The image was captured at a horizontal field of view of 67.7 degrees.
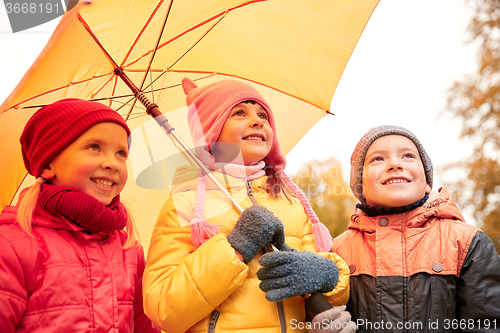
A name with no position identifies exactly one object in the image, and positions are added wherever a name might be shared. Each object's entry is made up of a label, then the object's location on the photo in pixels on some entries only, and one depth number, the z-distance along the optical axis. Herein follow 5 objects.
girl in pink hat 1.45
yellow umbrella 1.64
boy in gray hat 1.62
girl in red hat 1.46
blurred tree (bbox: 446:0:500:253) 9.10
